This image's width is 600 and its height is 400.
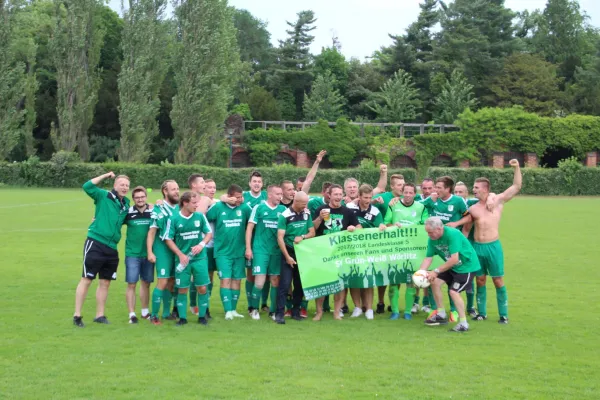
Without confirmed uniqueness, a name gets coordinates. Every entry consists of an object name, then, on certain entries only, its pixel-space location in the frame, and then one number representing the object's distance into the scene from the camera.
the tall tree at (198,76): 53.75
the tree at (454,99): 65.38
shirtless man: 9.97
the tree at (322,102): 67.69
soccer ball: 9.40
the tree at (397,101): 66.50
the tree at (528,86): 66.94
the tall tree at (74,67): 53.53
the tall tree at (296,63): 74.19
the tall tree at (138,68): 53.66
